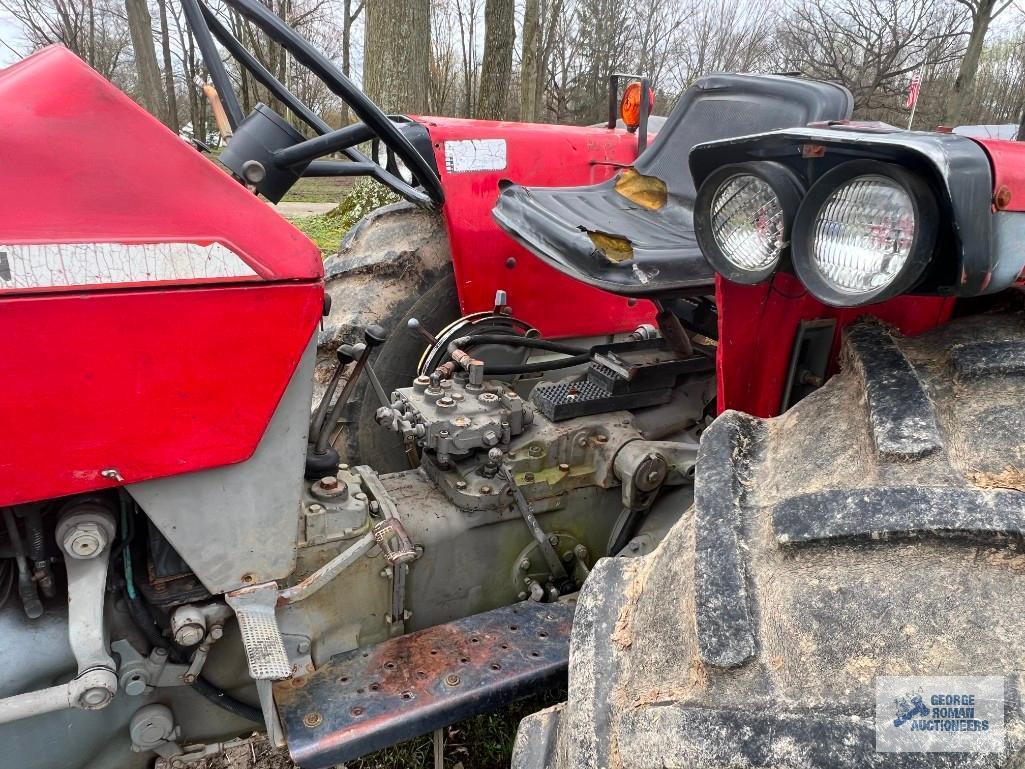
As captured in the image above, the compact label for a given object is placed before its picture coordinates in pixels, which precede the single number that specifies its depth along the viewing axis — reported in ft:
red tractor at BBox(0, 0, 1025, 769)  2.28
